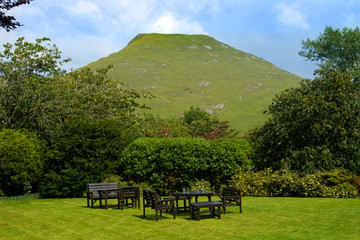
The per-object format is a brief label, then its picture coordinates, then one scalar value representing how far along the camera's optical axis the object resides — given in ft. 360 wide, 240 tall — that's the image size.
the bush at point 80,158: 61.41
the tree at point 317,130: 62.85
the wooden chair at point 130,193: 46.50
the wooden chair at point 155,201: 38.50
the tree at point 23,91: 72.18
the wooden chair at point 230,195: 40.50
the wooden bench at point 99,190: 47.29
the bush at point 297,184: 54.80
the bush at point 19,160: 62.95
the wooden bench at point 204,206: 37.88
